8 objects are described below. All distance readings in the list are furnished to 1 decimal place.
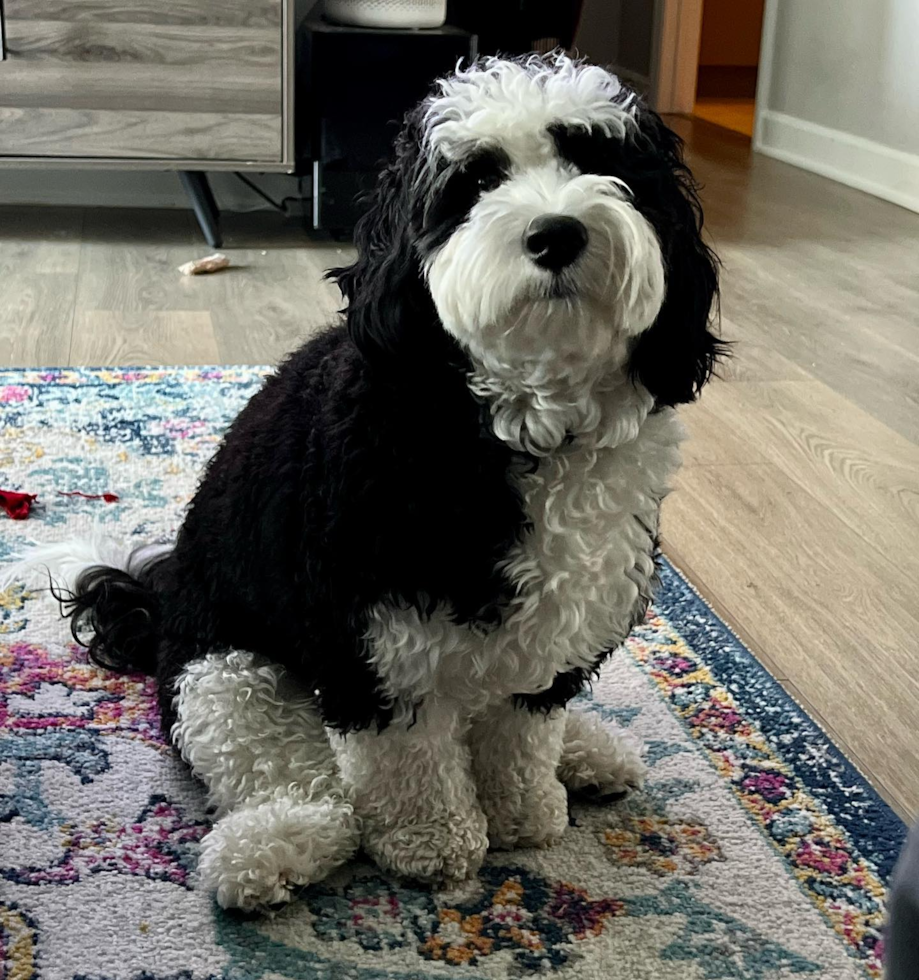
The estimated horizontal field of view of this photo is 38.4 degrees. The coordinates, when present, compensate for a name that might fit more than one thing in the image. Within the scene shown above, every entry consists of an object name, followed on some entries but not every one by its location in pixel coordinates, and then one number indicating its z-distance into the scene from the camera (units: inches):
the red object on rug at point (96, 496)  72.6
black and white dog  36.8
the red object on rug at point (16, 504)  69.7
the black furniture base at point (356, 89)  123.8
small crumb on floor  121.0
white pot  123.6
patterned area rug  41.4
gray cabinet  118.2
